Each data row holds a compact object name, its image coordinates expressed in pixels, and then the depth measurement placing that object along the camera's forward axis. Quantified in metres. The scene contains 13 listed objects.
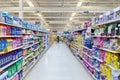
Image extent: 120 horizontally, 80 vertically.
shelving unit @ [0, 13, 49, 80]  2.11
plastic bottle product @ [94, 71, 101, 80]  2.80
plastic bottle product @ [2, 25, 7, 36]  2.05
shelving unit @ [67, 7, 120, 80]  2.02
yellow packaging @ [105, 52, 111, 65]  2.25
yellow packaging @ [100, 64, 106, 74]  2.50
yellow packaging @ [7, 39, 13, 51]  2.22
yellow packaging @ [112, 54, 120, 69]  1.98
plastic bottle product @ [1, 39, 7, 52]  2.01
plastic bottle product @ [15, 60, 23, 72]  2.68
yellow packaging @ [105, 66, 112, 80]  2.21
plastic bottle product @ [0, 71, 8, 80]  1.99
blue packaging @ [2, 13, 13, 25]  2.12
